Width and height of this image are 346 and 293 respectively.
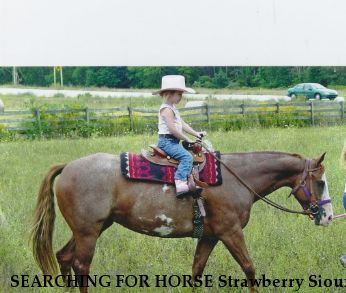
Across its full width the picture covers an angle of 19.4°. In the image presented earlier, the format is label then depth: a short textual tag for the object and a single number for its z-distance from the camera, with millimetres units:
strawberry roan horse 9053
